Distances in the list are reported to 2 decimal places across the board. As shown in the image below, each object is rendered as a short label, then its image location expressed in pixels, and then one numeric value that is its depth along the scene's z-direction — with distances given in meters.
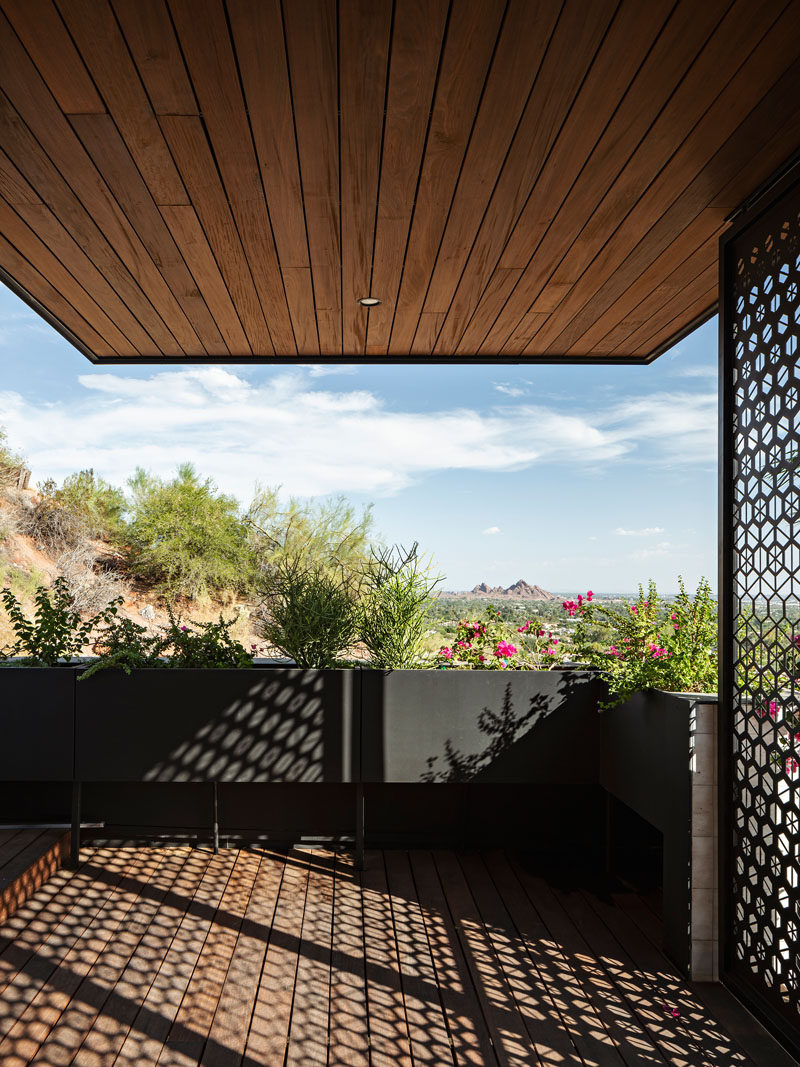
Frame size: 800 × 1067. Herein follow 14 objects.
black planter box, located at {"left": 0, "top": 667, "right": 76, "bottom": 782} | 3.34
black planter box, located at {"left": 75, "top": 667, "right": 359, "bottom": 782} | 3.37
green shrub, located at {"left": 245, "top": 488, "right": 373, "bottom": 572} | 11.47
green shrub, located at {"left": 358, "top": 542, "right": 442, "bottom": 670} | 3.56
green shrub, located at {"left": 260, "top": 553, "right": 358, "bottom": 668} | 3.58
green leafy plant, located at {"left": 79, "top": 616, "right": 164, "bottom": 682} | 3.38
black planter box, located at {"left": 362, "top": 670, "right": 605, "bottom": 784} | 3.39
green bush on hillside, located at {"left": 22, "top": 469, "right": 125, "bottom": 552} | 12.24
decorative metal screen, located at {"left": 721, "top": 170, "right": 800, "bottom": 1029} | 2.14
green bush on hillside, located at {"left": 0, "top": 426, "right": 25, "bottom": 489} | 11.90
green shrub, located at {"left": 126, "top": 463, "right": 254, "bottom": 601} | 12.75
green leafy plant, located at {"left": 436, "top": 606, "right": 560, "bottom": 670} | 3.62
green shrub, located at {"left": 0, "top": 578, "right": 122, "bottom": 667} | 3.56
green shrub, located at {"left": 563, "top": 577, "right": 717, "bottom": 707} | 2.87
